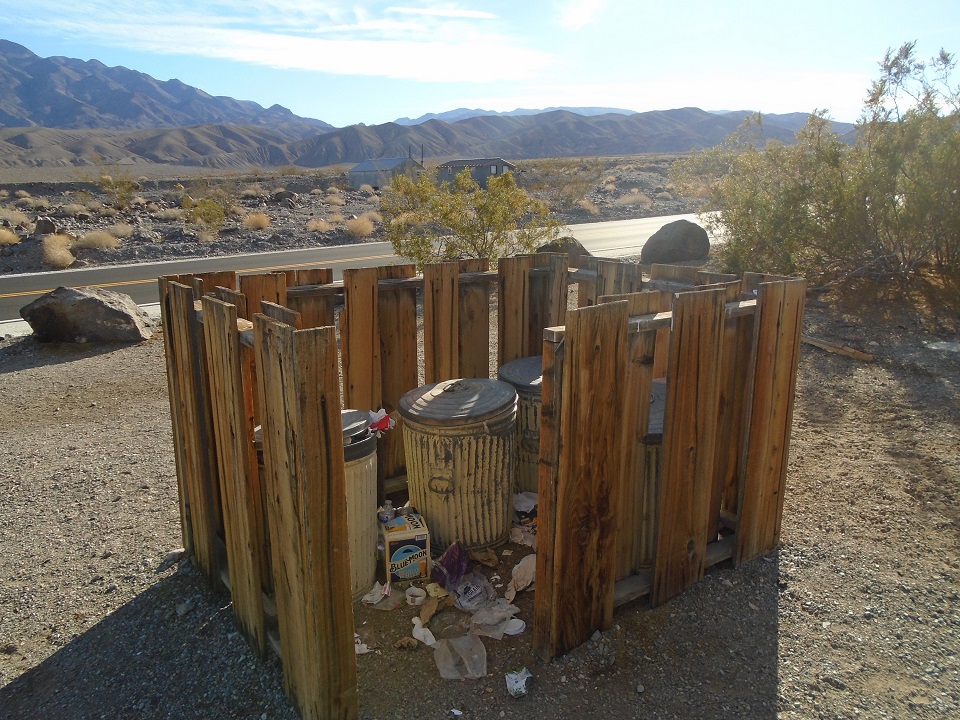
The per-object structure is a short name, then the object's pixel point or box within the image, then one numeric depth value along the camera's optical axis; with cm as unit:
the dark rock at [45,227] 2009
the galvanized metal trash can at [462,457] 368
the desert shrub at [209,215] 2283
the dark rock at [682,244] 1376
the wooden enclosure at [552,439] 254
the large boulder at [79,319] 891
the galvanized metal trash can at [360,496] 335
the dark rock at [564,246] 1119
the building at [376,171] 4545
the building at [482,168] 4519
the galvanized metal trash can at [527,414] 420
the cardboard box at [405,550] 365
